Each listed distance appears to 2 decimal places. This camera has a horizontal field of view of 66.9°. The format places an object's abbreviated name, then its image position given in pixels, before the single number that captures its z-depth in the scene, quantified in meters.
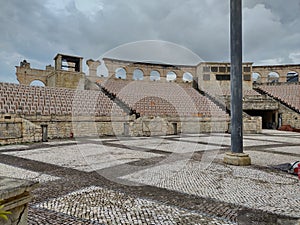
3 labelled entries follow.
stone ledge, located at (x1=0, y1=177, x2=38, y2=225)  1.83
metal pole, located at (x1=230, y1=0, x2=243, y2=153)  7.53
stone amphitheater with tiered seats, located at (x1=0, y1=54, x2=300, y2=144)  14.91
